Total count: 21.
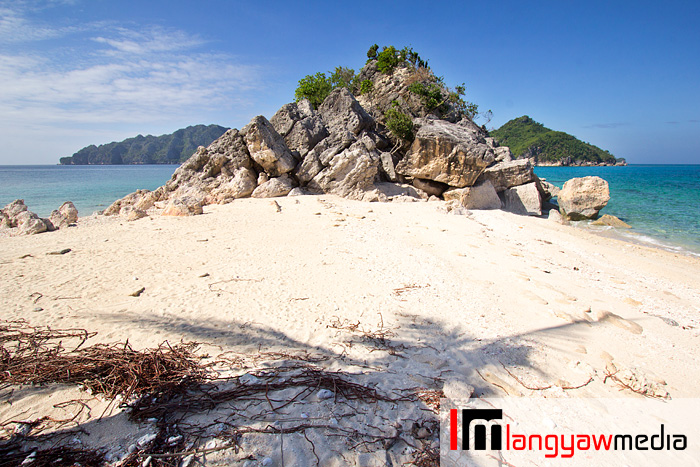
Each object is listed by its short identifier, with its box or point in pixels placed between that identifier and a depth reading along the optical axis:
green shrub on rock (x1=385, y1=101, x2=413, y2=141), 16.78
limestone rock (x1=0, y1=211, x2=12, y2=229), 10.81
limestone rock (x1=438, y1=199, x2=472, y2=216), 12.48
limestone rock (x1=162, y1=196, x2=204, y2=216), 10.49
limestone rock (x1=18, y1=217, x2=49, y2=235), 9.23
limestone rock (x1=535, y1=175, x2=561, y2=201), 17.32
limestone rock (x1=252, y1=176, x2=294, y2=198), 14.50
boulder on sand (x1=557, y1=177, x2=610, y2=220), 14.29
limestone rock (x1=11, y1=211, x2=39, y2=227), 10.03
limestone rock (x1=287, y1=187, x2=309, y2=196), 14.73
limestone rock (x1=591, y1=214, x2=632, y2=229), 13.86
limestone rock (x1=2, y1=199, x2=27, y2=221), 11.01
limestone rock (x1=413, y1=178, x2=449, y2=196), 15.88
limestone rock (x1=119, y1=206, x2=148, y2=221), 10.70
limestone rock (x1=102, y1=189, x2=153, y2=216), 13.84
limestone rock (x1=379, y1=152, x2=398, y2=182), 16.25
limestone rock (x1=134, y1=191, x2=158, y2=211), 13.33
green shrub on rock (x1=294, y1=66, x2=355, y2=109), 24.27
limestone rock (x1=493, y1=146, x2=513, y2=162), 16.44
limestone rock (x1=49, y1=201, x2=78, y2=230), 10.56
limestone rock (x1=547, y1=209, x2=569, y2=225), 13.73
